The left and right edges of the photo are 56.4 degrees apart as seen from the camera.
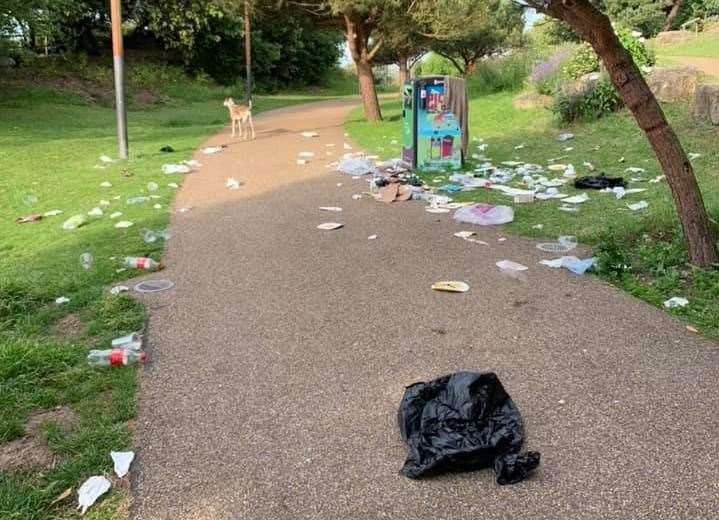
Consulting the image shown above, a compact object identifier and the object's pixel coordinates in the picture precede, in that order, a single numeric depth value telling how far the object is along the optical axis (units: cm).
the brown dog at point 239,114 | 1617
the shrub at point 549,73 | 1756
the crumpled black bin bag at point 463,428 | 301
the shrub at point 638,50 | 1505
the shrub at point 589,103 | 1396
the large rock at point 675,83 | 1313
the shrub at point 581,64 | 1638
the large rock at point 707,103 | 1120
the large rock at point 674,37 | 2402
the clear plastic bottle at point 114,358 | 422
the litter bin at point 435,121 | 1066
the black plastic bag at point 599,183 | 900
